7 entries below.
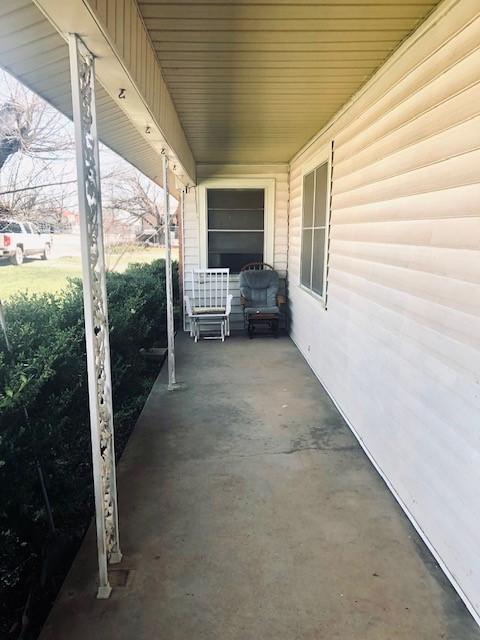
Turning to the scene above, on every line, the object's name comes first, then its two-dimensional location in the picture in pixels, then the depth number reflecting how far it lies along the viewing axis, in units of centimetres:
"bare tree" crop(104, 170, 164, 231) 999
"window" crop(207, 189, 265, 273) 701
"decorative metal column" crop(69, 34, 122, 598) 161
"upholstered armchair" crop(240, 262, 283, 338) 665
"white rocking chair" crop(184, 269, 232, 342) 675
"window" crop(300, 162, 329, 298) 457
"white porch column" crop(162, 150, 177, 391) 388
